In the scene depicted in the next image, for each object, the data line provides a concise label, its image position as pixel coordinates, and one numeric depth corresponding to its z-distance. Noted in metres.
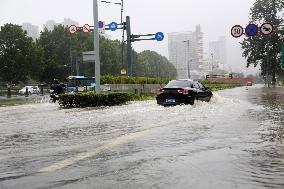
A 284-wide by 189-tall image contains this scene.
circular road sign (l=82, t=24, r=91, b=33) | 44.22
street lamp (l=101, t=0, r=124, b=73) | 44.91
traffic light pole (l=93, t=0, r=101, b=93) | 23.69
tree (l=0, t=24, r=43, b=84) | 64.56
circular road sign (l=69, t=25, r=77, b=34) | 43.78
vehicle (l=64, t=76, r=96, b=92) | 51.03
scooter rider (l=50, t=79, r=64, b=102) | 30.14
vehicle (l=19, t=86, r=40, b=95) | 58.94
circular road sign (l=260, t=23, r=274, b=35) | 32.22
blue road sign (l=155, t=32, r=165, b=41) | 46.22
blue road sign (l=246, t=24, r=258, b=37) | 33.06
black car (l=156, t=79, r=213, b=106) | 20.64
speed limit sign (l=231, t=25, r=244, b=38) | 34.33
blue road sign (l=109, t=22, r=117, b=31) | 44.31
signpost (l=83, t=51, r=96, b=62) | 23.99
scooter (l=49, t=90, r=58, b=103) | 30.17
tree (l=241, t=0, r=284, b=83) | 84.50
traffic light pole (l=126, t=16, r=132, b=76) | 42.06
